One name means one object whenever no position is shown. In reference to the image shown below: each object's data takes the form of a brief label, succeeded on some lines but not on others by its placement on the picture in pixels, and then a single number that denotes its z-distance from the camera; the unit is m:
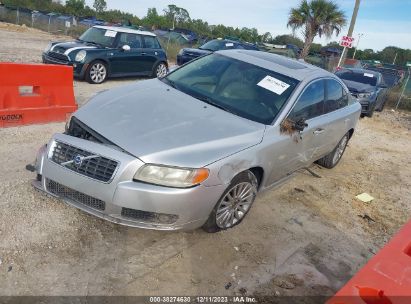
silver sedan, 3.25
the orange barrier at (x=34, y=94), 5.89
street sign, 17.62
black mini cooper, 10.44
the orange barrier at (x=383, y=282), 1.98
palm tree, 23.73
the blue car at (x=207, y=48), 15.45
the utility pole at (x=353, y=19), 18.86
